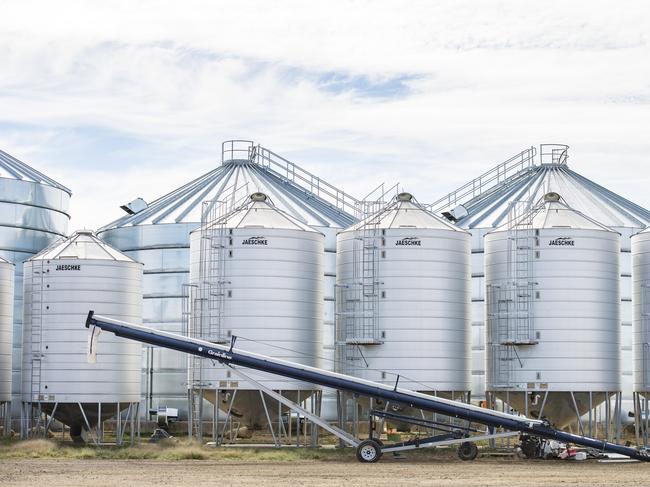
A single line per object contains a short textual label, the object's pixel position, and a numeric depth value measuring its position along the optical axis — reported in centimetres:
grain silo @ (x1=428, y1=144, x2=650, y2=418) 5406
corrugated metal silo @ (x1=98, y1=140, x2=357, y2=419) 5438
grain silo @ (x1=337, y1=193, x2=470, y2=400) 4209
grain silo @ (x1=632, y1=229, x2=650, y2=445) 4576
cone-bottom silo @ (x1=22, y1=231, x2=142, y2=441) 4375
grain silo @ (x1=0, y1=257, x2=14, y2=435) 4694
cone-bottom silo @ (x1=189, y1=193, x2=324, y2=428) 4269
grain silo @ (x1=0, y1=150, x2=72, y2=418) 5347
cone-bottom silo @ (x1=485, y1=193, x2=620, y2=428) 4253
